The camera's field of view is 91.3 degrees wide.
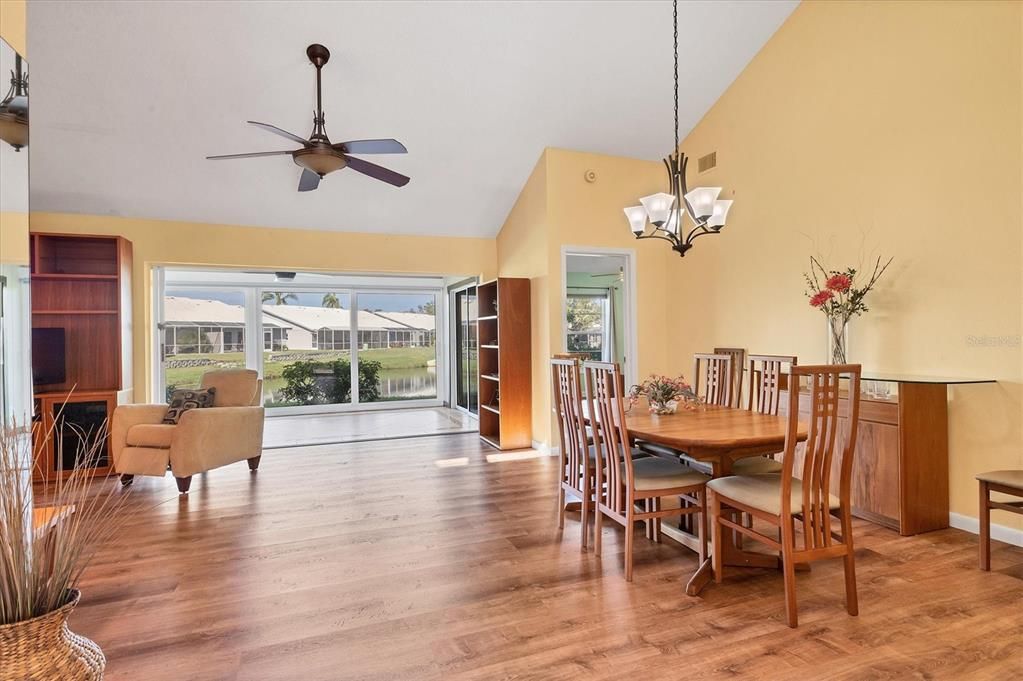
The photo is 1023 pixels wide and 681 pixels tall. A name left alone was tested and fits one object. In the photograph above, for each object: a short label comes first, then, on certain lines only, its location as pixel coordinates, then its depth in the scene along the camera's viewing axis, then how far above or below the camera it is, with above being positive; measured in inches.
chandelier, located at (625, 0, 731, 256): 117.6 +31.7
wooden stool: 102.0 -33.3
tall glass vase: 143.8 -0.7
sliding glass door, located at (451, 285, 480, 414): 307.4 -4.8
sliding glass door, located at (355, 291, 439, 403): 356.8 -2.6
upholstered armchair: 162.4 -31.8
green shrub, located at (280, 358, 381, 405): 340.5 -26.7
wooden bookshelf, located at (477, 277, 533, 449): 221.0 -10.5
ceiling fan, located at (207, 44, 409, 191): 130.0 +50.6
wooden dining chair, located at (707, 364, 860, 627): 85.4 -28.4
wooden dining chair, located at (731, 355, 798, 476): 118.4 -14.0
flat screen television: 182.4 -3.6
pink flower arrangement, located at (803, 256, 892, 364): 142.7 +10.7
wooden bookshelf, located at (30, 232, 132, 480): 186.4 +9.0
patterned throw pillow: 174.4 -20.8
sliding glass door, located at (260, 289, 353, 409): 336.2 -2.5
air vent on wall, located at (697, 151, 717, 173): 205.8 +73.8
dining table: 95.5 -19.1
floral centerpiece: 123.9 -13.5
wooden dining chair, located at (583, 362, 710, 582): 105.2 -29.7
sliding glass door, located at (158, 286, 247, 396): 314.5 +7.8
